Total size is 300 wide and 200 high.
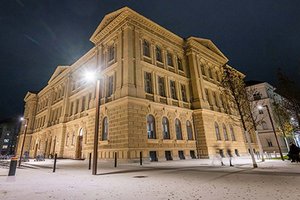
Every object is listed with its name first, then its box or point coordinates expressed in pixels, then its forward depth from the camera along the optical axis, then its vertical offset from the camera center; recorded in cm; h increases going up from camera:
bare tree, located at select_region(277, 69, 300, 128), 1892 +595
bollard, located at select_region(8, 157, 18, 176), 898 -32
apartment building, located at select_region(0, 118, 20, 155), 8316 +1189
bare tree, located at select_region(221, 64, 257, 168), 1372 +506
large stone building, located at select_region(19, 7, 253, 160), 1706 +678
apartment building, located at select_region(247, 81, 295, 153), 3829 +497
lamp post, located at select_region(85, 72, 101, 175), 866 +151
